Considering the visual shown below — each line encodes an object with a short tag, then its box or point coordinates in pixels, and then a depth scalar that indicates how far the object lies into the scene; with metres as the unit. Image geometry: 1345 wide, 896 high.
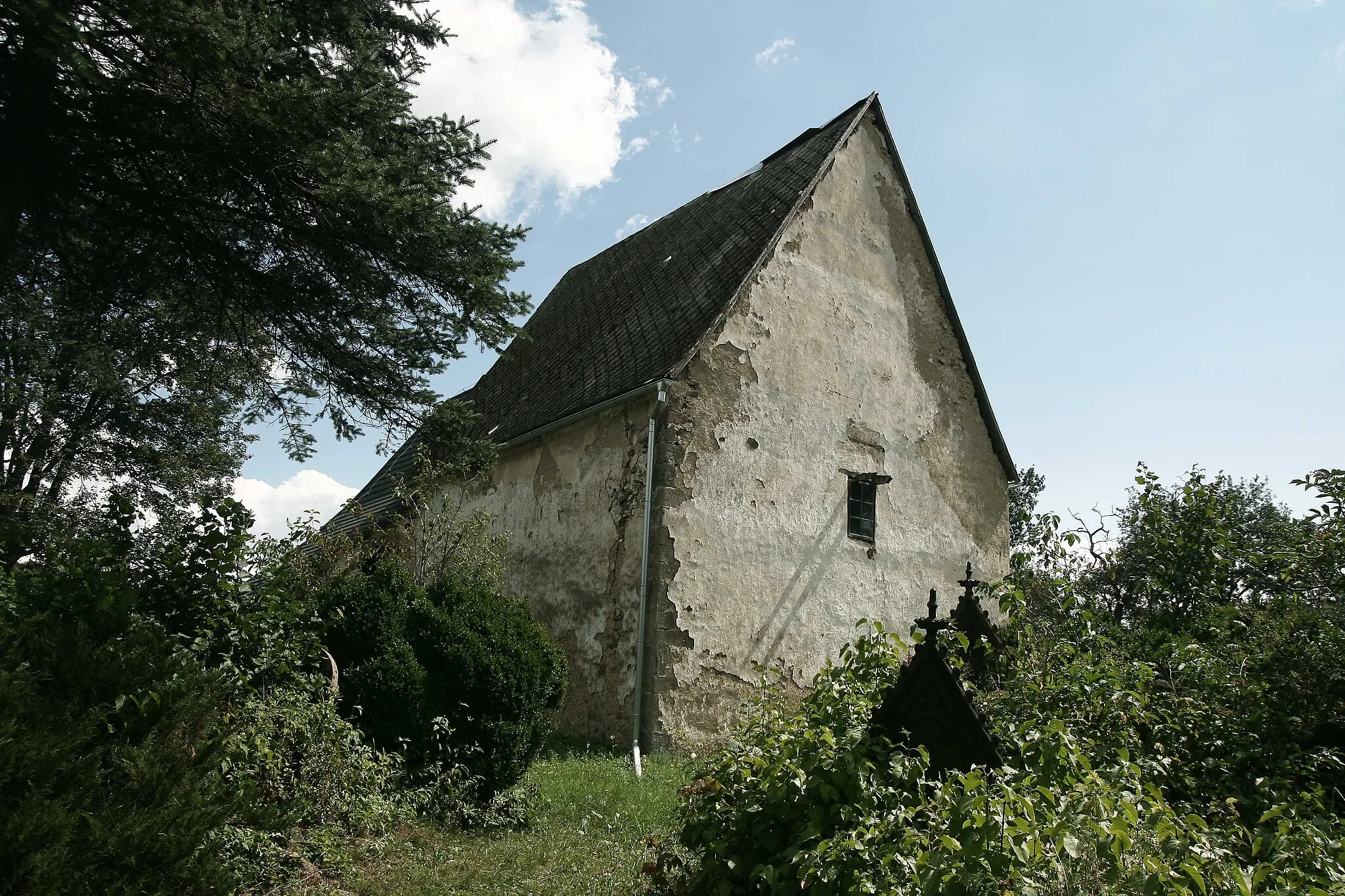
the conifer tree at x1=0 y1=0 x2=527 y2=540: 6.18
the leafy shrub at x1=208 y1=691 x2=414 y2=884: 4.77
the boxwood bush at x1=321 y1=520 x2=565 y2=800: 6.32
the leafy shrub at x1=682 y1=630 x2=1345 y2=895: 2.89
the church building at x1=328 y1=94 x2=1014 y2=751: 10.13
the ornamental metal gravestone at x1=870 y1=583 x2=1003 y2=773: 4.27
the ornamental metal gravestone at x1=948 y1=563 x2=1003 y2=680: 6.44
